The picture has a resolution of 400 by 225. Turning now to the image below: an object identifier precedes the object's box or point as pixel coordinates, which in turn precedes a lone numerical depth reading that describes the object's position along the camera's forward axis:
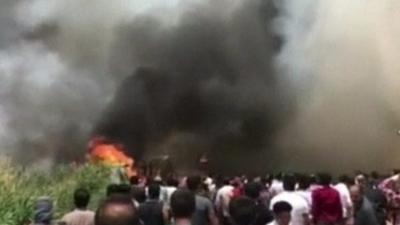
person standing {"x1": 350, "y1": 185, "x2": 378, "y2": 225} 12.70
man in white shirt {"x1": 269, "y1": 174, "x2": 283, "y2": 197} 15.61
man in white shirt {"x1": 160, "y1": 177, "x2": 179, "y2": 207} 13.87
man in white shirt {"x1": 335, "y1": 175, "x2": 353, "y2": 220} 12.82
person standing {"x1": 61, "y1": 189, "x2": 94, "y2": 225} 9.89
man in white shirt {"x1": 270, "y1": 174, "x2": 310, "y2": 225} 10.81
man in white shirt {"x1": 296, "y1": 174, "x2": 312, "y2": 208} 12.28
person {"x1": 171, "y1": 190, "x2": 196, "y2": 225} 7.40
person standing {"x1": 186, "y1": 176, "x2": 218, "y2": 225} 12.21
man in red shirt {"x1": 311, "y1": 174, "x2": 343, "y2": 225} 10.73
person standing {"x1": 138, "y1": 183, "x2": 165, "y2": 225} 11.58
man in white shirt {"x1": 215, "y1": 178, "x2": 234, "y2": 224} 14.88
